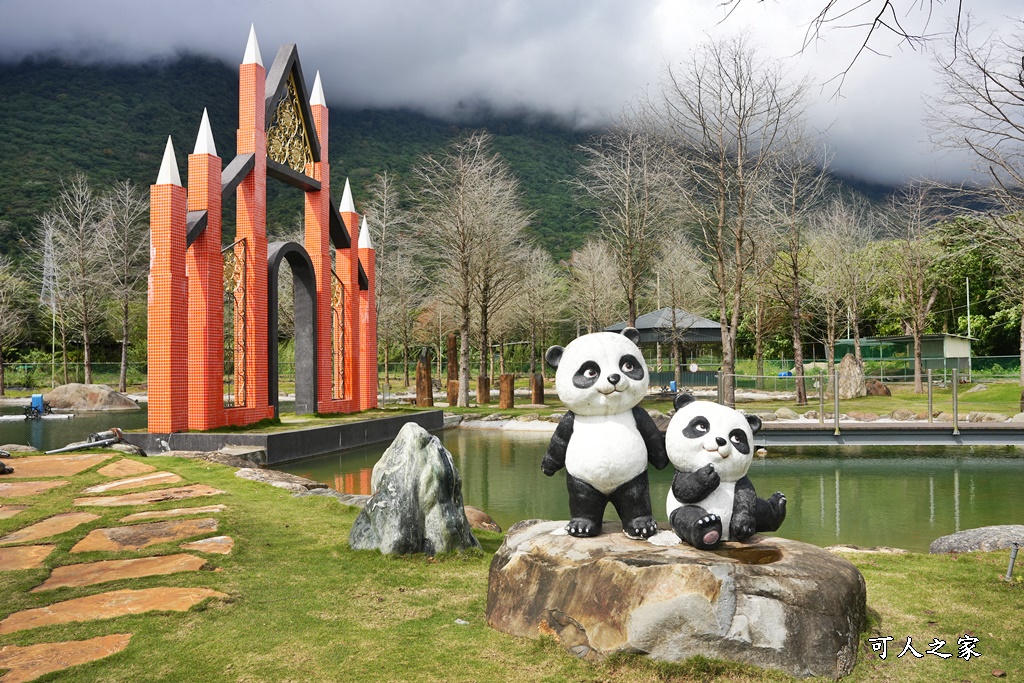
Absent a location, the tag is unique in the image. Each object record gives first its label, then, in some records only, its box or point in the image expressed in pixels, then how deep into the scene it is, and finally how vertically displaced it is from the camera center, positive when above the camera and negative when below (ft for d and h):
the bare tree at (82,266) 111.96 +16.30
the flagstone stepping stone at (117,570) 16.92 -5.15
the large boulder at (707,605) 12.26 -4.46
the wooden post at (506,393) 80.21 -4.12
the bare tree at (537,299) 124.88 +10.45
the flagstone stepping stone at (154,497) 25.46 -4.95
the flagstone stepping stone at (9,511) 23.06 -4.87
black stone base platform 43.09 -5.29
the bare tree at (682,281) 105.40 +12.76
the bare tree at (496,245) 88.69 +14.20
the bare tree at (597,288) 121.19 +11.82
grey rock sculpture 20.16 -4.28
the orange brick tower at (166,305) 42.47 +3.50
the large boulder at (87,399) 92.48 -4.55
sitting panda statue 14.08 -2.45
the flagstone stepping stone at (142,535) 19.95 -5.07
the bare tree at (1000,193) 26.76 +6.81
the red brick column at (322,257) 62.49 +9.23
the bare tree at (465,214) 86.07 +17.57
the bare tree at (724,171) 58.59 +15.69
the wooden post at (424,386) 78.43 -3.06
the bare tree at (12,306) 116.05 +10.69
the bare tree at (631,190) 77.41 +18.33
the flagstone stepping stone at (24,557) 17.95 -5.04
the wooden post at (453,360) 92.73 -0.31
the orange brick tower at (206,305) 44.96 +3.71
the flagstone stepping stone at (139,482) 27.91 -4.90
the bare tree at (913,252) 84.28 +12.52
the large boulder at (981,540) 21.53 -5.91
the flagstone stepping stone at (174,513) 23.04 -5.04
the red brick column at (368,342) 68.44 +1.67
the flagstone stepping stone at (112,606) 14.37 -5.20
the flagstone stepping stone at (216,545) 19.66 -5.17
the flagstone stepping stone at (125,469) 31.27 -4.79
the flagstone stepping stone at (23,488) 26.76 -4.78
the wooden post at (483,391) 89.45 -4.27
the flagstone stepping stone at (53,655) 12.06 -5.20
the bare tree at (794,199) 67.92 +15.82
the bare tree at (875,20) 10.23 +4.86
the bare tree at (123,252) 113.60 +18.85
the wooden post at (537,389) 84.94 -3.97
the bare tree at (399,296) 113.80 +10.31
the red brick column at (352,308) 67.83 +4.89
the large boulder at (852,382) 82.23 -3.62
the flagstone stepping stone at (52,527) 20.65 -4.98
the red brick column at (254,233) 51.11 +9.27
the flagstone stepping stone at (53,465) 31.09 -4.67
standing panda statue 14.83 -1.73
